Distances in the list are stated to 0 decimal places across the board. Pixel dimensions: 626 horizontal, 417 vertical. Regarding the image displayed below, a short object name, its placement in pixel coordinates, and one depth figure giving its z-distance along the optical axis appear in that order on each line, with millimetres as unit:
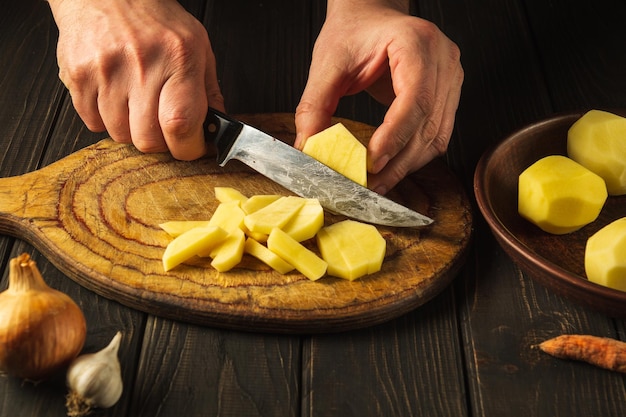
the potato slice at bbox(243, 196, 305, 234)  1127
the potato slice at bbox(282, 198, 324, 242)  1136
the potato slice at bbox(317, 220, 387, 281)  1116
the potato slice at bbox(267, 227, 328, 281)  1113
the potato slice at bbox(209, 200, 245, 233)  1139
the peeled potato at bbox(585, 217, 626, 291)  1095
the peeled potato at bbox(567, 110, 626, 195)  1210
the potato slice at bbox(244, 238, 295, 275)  1117
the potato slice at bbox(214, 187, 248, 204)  1180
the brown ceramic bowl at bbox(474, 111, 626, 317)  1079
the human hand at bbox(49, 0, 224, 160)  1186
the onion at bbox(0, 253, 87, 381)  1004
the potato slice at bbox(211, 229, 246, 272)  1112
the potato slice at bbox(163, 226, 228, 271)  1110
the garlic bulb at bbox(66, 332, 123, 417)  1010
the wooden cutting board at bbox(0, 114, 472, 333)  1091
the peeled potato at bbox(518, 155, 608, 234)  1162
